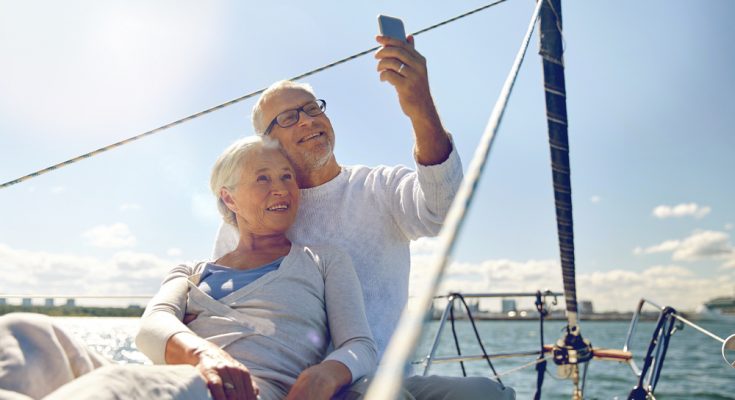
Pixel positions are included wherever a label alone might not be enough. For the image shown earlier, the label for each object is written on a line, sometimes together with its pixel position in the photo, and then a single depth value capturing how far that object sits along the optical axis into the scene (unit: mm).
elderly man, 1617
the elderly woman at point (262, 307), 1283
